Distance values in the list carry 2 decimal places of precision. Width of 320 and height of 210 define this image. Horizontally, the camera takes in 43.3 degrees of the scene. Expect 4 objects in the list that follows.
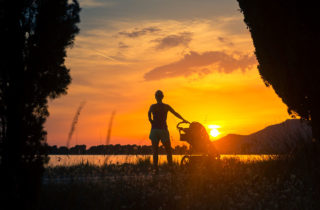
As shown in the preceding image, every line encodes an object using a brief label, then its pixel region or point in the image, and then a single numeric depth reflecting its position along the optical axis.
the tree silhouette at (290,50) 12.82
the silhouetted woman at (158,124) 12.30
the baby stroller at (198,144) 11.74
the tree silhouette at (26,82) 6.12
